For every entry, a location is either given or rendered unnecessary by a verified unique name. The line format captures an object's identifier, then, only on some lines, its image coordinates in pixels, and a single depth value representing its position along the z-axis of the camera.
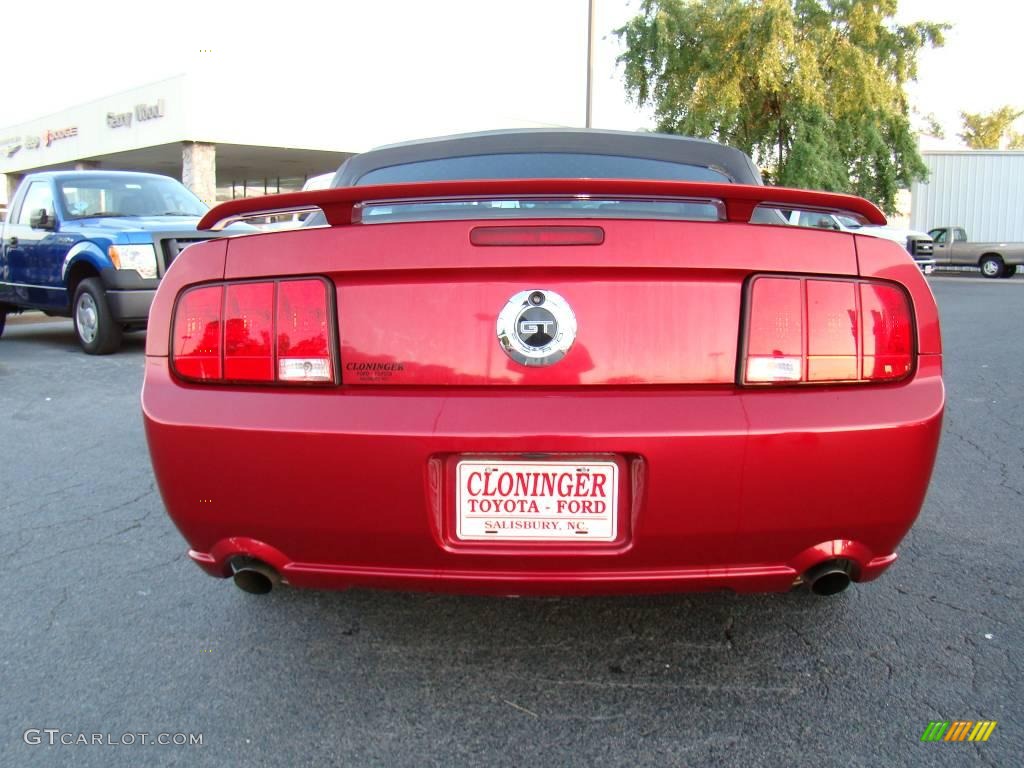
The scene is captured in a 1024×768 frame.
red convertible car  1.95
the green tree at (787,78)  21.48
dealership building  26.00
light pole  14.06
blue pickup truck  7.95
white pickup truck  27.39
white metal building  31.20
